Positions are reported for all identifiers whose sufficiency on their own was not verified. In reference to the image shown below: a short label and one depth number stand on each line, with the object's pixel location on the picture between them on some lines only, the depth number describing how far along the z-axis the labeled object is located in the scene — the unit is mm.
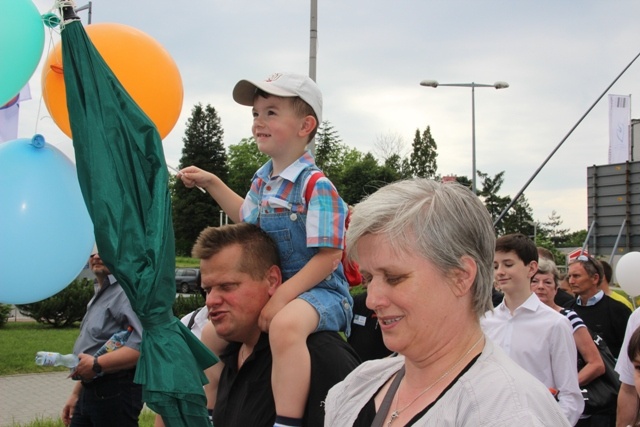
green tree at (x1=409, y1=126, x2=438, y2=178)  79438
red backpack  2811
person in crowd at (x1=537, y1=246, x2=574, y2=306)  6890
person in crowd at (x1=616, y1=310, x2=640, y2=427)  3831
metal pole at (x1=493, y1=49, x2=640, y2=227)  8945
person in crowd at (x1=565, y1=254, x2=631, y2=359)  6723
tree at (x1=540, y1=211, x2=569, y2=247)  92325
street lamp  17766
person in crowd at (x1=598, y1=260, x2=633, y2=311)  7191
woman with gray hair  1708
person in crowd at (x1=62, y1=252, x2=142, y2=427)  4734
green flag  2150
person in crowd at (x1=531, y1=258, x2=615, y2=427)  4905
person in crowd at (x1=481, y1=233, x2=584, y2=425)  4250
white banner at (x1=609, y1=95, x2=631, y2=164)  24625
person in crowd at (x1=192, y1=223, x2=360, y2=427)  2609
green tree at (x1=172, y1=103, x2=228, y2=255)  69875
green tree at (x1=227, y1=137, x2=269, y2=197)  69750
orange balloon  2721
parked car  32906
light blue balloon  2783
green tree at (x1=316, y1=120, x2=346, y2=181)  61741
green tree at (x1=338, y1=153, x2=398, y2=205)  55656
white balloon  9539
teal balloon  2562
